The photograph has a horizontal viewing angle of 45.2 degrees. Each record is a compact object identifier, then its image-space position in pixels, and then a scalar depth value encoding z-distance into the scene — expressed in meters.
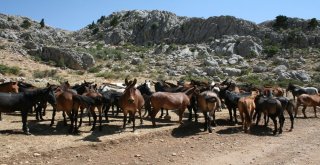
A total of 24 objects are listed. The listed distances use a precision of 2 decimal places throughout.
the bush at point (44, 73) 32.28
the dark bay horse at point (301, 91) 24.53
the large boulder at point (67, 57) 39.84
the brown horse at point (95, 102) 12.57
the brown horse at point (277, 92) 21.90
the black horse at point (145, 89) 17.34
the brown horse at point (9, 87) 15.96
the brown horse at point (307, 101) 17.75
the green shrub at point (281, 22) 74.12
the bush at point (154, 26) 81.12
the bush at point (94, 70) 38.68
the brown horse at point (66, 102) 12.24
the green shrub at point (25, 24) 64.16
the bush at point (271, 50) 58.05
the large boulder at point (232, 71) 43.12
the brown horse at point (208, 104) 13.55
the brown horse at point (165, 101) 13.67
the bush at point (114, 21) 86.37
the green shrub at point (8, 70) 30.75
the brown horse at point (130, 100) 12.43
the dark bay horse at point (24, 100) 11.63
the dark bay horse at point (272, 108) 13.65
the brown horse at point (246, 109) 13.43
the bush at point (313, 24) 69.69
